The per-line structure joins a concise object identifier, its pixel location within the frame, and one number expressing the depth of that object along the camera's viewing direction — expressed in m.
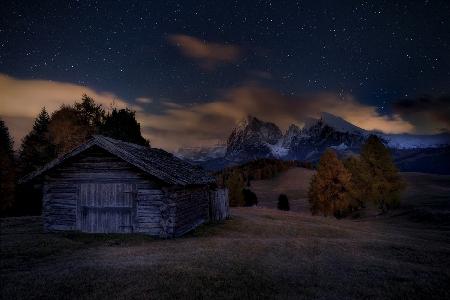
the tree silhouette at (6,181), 44.03
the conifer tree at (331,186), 47.31
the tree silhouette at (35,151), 51.19
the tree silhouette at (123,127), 51.66
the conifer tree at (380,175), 47.09
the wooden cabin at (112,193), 20.84
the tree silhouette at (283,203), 63.16
